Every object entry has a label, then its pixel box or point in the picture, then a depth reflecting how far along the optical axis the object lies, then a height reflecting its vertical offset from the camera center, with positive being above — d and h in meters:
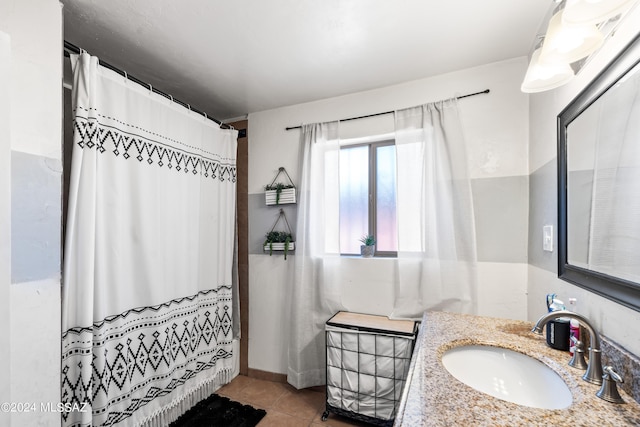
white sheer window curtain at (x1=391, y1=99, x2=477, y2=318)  1.74 +0.01
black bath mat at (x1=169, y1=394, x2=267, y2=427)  1.78 -1.39
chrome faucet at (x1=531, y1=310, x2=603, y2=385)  0.80 -0.42
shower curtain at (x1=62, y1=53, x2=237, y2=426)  1.28 -0.27
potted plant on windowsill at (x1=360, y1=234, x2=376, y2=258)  2.07 -0.25
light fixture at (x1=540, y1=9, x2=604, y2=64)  0.83 +0.57
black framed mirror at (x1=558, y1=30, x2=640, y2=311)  0.76 +0.11
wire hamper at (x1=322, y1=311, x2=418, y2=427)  1.71 -0.99
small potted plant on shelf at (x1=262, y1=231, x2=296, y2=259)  2.22 -0.23
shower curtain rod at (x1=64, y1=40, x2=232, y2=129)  1.32 +0.79
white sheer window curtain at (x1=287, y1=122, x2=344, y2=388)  2.11 -0.34
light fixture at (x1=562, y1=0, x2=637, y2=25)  0.67 +0.54
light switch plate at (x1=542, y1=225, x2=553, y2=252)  1.31 -0.10
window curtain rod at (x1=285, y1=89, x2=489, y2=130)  1.75 +0.77
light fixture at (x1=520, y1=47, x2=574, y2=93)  0.95 +0.52
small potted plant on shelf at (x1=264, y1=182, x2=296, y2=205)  2.22 +0.17
